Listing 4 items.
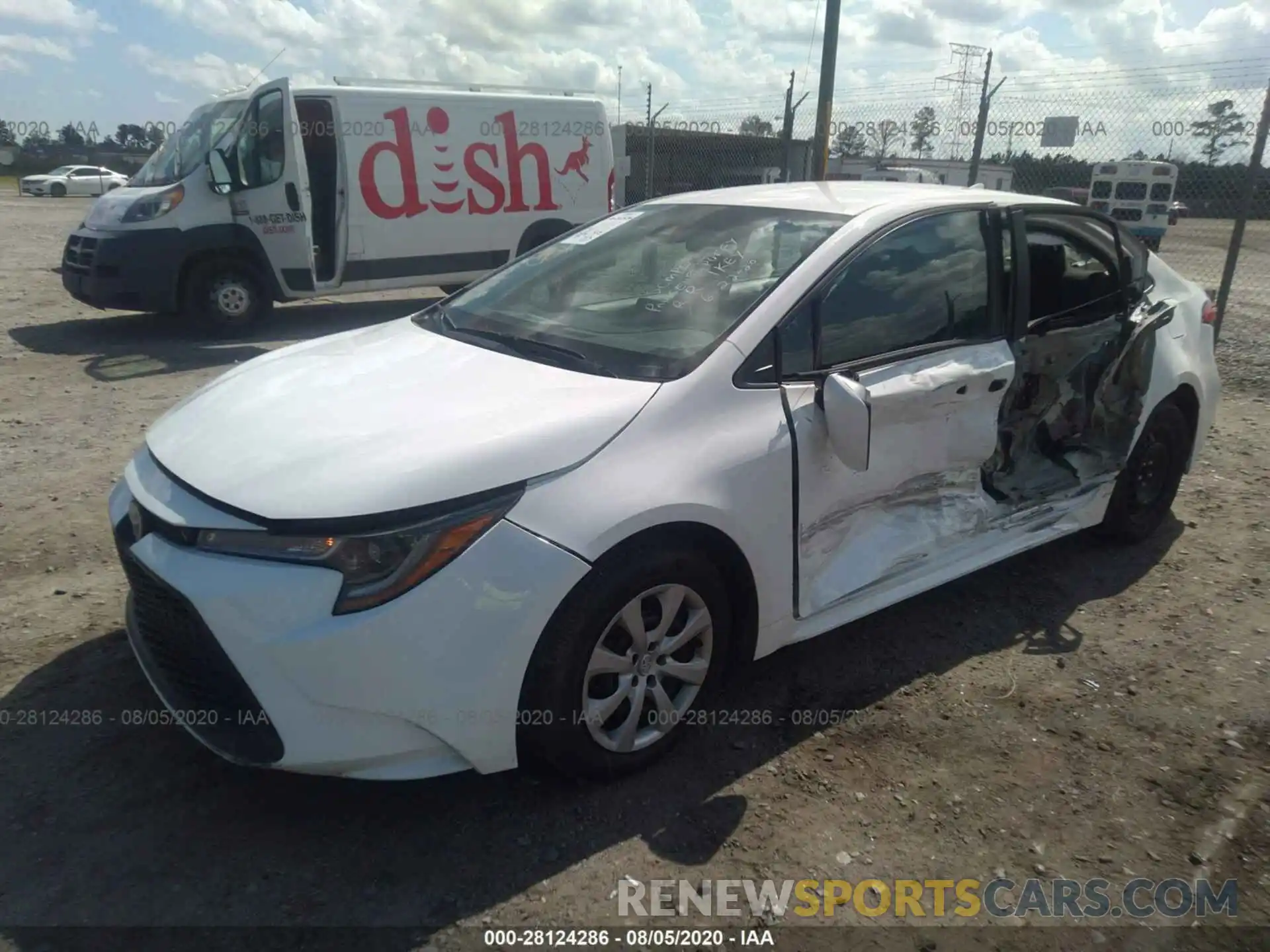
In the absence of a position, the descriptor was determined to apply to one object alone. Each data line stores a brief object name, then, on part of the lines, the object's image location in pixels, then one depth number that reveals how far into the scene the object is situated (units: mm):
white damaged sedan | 2305
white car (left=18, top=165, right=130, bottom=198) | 36531
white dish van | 8781
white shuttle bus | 21297
